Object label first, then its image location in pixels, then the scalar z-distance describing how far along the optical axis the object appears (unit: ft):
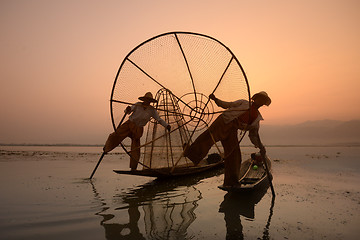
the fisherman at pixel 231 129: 18.16
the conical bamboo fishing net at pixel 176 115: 19.61
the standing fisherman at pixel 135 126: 22.39
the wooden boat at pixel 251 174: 17.13
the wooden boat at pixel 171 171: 21.89
